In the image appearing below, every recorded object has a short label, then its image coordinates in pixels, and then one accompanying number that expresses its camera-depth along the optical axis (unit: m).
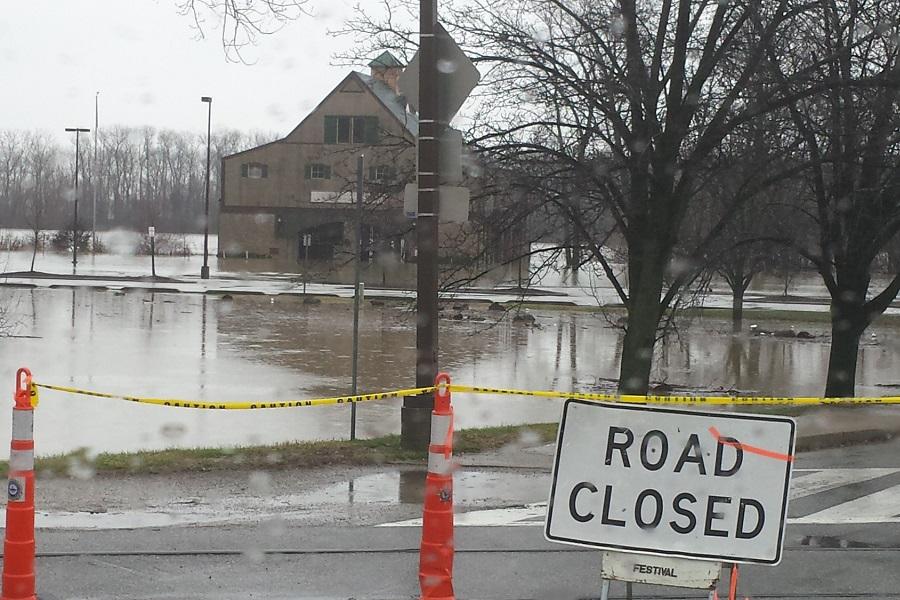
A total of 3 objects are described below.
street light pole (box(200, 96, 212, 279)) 53.06
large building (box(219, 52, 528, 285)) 59.72
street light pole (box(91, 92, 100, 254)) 75.70
